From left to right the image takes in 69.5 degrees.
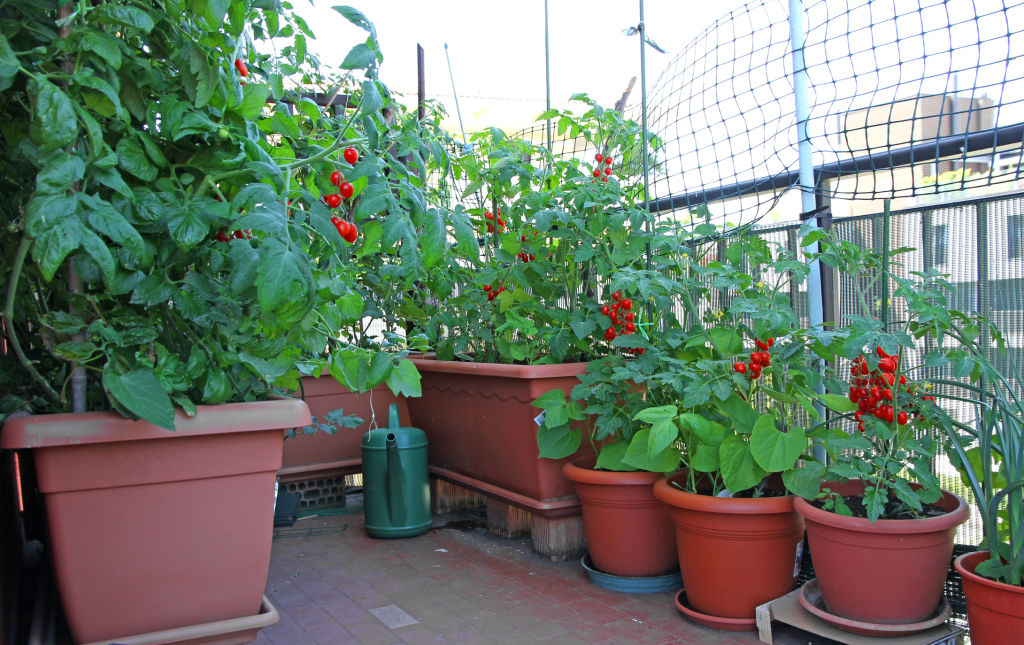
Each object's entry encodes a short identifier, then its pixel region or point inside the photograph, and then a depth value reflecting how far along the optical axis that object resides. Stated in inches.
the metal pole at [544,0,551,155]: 130.0
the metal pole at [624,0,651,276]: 103.7
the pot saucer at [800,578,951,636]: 68.5
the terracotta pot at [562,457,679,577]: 90.7
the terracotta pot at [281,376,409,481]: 132.0
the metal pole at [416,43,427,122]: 173.5
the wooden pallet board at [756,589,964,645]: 69.1
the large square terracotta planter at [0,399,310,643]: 52.2
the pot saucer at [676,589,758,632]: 79.0
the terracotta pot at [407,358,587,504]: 104.4
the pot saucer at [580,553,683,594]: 91.1
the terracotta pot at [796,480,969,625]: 68.1
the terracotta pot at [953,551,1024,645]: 59.2
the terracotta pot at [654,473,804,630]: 77.9
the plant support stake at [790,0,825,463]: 90.2
